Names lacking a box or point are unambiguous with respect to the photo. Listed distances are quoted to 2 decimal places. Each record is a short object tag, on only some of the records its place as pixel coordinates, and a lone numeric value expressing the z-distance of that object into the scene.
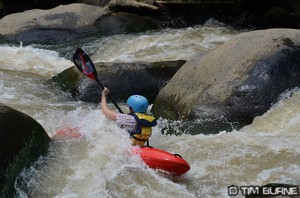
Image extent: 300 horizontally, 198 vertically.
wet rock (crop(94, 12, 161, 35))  18.71
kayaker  8.12
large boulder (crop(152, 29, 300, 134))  9.54
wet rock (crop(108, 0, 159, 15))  19.18
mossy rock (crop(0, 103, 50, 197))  6.95
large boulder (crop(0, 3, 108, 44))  18.09
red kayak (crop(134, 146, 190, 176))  7.49
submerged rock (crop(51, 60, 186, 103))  12.15
